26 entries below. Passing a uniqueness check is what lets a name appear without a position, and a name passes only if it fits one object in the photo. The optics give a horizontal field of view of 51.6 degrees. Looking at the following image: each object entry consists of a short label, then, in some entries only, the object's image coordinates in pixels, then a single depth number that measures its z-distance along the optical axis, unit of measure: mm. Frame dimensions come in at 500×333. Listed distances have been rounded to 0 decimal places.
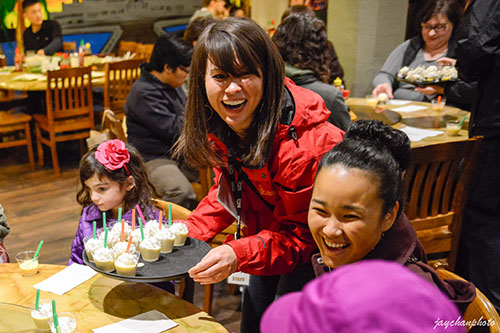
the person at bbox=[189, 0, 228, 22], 9352
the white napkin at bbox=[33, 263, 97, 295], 1854
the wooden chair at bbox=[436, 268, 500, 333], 1497
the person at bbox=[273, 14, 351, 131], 3281
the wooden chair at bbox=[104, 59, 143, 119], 5965
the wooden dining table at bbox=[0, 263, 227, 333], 1630
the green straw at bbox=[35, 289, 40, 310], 1597
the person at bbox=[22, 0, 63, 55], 7660
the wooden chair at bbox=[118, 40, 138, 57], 8102
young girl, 2422
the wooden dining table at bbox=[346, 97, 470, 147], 3638
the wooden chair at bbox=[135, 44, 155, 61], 7641
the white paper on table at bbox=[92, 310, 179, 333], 1616
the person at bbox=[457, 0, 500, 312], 2594
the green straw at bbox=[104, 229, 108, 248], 1838
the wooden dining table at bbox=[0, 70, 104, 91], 5605
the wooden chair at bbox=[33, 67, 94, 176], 5402
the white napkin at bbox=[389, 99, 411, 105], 4496
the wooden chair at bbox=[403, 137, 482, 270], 2617
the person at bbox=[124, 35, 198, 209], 3709
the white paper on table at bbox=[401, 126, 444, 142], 3525
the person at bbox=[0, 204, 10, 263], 2395
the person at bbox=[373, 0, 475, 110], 4137
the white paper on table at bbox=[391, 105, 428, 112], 4270
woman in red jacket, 1743
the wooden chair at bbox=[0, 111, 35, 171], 5566
